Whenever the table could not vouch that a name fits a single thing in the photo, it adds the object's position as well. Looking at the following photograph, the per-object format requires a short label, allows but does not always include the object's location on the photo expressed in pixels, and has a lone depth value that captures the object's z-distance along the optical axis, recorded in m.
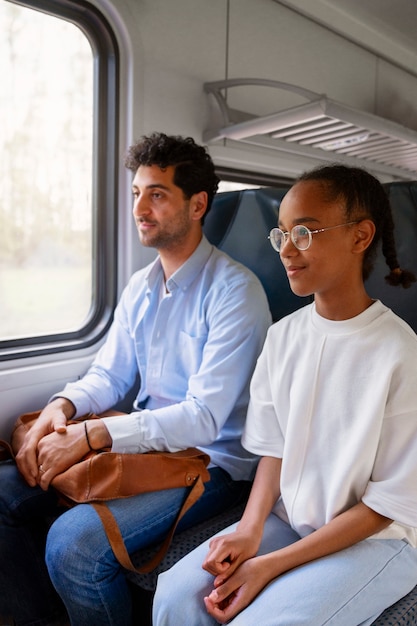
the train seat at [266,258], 1.45
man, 1.46
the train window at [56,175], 2.10
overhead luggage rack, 2.34
